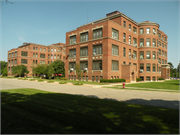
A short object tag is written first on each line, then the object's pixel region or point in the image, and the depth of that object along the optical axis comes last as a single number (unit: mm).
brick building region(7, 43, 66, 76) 72938
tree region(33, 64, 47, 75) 53812
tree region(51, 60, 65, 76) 52206
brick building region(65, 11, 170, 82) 36141
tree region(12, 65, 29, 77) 58953
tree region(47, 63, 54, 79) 44062
